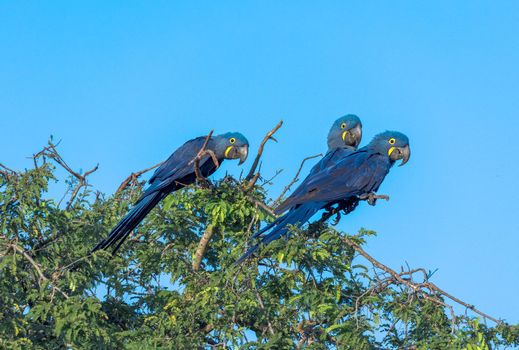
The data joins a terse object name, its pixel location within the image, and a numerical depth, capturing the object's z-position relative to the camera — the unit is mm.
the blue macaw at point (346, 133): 17156
